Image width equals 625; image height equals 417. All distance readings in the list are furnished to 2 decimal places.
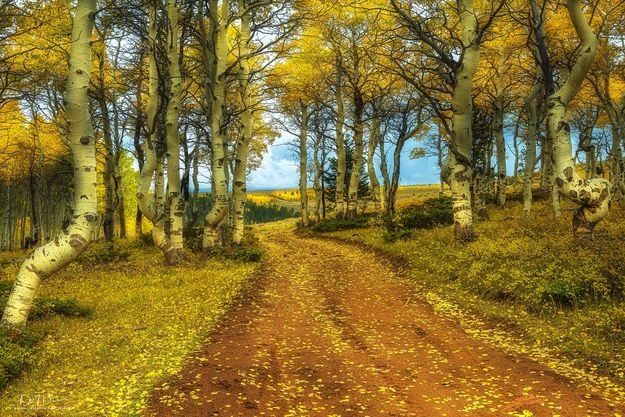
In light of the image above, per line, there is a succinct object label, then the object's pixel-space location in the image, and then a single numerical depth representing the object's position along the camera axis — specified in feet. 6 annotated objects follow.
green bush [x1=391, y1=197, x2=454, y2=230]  59.77
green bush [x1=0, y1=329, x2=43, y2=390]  16.52
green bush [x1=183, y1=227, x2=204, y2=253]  57.98
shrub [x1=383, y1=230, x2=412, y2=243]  53.88
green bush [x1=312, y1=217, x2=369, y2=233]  79.51
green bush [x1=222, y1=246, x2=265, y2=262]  47.75
